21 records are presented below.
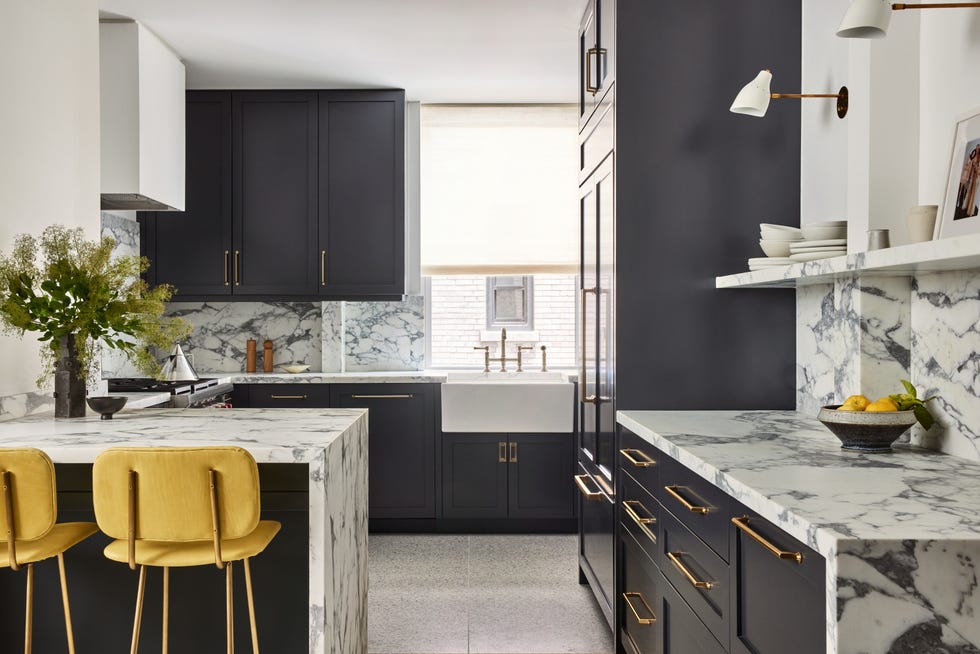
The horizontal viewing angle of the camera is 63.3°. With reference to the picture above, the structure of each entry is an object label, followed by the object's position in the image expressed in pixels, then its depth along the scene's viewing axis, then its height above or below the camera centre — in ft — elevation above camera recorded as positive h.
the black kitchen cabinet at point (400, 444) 15.21 -2.52
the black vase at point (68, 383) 8.59 -0.76
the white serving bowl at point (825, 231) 7.56 +0.78
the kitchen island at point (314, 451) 6.79 -1.20
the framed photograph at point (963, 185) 5.75 +0.95
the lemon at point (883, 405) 6.34 -0.74
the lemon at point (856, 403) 6.41 -0.73
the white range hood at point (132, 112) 12.57 +3.27
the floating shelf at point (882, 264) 5.13 +0.37
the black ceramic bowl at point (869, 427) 6.21 -0.90
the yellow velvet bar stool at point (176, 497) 6.16 -1.44
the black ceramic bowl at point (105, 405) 8.43 -0.98
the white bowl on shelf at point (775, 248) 8.06 +0.66
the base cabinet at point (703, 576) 4.52 -1.93
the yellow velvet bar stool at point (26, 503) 6.24 -1.51
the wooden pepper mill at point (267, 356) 16.66 -0.91
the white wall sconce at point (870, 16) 5.73 +2.14
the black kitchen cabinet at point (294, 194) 15.64 +2.34
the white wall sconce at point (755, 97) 7.70 +2.11
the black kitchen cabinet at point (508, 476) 15.12 -3.13
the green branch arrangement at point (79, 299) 8.18 +0.15
